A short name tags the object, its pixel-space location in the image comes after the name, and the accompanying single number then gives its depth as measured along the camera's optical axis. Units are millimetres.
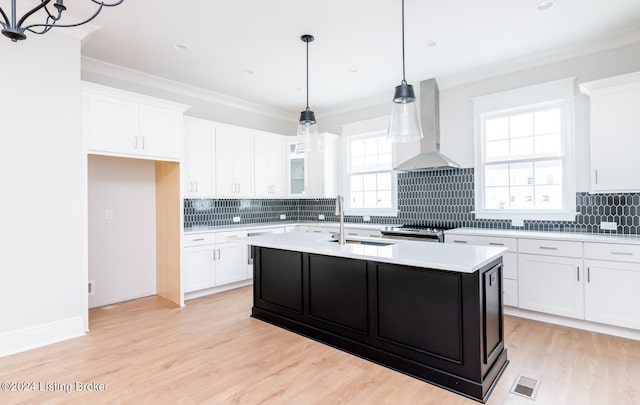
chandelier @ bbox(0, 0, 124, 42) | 1448
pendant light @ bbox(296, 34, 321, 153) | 3039
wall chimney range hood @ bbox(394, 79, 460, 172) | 4594
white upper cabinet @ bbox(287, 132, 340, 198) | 5797
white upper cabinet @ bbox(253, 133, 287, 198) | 5531
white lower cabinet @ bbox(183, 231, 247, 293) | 4371
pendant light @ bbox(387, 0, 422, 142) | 2510
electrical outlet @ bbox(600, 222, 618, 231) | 3564
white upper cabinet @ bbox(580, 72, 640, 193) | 3207
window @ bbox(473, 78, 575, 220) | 3877
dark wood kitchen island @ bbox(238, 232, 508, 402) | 2223
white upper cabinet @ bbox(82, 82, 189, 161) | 3422
